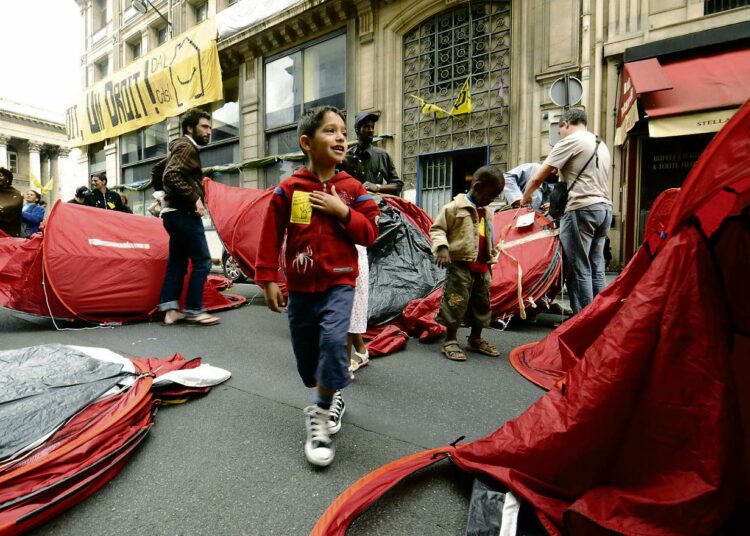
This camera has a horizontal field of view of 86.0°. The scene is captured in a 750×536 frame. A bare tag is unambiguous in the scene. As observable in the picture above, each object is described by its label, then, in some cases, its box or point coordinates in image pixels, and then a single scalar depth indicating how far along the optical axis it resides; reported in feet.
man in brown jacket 11.90
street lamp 51.55
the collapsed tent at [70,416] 4.01
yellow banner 39.83
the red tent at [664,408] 3.25
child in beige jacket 9.18
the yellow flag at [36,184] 52.09
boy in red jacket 5.32
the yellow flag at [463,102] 28.35
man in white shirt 10.37
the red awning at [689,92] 20.63
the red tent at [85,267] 11.38
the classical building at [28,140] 121.39
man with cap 11.07
